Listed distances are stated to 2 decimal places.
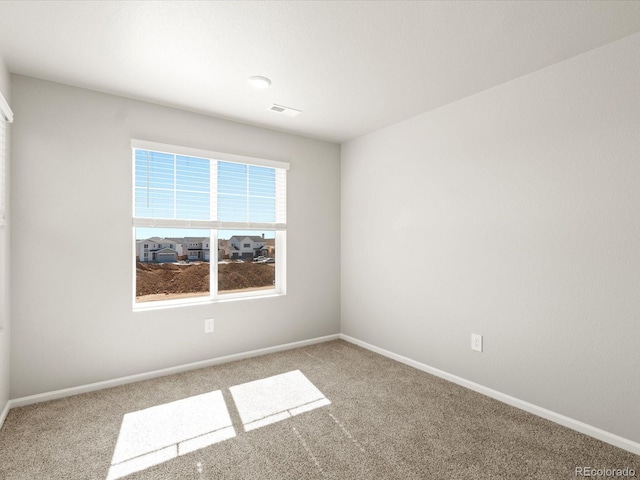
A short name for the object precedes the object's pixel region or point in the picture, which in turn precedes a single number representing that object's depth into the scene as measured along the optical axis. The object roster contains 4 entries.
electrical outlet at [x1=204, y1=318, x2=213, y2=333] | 3.31
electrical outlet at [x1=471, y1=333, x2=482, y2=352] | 2.76
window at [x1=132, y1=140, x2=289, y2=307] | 3.10
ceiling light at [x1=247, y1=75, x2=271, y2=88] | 2.54
